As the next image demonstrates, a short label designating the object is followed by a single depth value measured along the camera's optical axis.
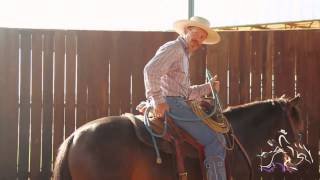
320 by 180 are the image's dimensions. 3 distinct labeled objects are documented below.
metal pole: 17.71
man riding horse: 8.77
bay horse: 8.41
